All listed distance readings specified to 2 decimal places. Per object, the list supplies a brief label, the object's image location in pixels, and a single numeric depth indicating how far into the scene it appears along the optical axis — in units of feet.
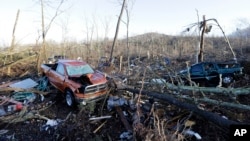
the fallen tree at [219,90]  15.28
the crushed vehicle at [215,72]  24.27
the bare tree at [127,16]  37.90
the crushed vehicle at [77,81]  16.23
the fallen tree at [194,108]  10.72
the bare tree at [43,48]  30.73
